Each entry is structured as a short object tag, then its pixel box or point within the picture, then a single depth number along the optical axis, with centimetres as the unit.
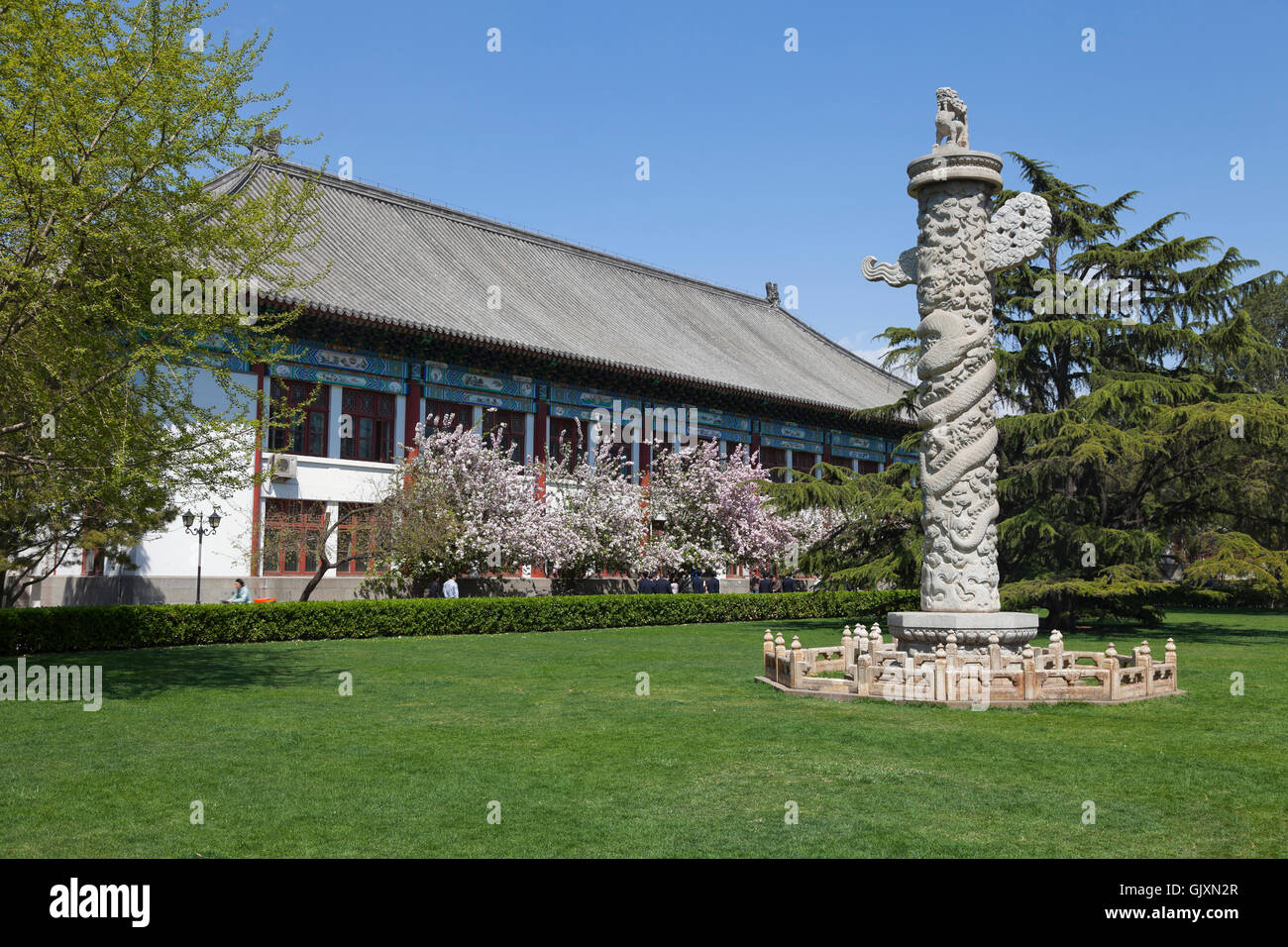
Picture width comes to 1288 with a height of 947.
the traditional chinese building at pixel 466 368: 2602
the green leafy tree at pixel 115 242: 1178
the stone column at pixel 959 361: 1283
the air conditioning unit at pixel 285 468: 2622
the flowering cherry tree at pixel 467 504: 2697
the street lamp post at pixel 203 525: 2365
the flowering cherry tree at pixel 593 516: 3053
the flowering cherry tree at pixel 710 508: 3444
